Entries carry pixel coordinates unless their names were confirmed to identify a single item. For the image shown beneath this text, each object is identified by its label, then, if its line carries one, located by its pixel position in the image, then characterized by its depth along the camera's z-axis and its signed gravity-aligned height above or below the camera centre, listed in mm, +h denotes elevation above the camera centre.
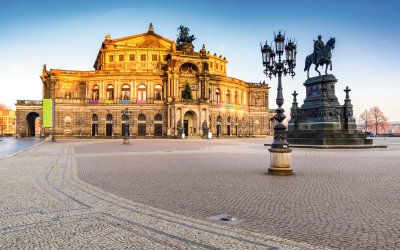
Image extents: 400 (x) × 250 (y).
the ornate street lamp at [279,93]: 12695 +1417
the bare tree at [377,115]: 115938 +4204
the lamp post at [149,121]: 76062 +1564
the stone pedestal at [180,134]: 64238 -1152
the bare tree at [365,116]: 123438 +3901
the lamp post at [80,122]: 75381 +1420
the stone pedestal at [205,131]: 69800 -608
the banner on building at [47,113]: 49300 +2378
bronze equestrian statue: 31047 +6994
